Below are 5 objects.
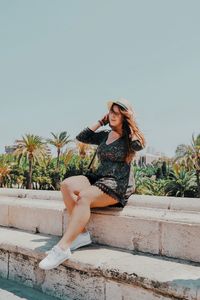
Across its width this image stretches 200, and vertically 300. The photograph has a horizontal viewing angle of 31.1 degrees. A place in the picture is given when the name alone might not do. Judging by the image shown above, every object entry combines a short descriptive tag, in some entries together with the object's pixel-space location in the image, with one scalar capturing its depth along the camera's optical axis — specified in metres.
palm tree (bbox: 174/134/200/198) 32.50
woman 3.00
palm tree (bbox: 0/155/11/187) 36.47
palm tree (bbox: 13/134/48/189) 37.31
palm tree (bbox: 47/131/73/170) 43.34
